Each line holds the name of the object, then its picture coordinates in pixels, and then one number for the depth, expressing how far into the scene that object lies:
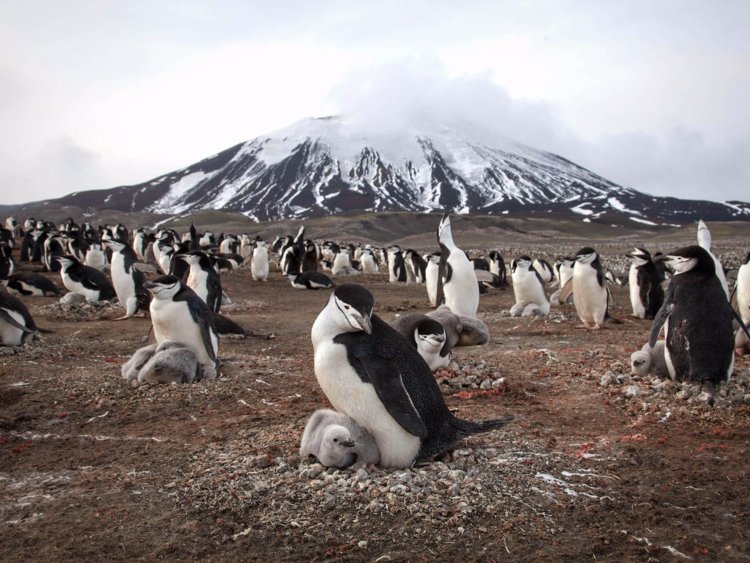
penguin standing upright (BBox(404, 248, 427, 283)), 21.22
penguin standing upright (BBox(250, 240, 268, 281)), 20.50
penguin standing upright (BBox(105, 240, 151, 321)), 12.19
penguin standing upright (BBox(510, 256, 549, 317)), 12.02
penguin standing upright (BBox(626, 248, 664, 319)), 11.51
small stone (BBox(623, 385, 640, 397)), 5.55
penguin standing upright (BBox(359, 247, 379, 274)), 26.89
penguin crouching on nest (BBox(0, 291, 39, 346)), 7.99
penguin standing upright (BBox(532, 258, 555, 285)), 20.73
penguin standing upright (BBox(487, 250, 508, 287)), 18.85
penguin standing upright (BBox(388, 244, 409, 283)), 22.12
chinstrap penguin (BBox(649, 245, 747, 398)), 5.46
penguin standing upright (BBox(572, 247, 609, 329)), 10.37
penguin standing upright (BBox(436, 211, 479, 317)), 10.18
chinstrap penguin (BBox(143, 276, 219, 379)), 6.78
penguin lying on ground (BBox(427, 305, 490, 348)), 8.59
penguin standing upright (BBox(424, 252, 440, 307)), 14.98
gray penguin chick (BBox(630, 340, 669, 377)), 6.09
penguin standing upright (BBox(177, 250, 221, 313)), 10.40
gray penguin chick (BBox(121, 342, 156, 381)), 6.43
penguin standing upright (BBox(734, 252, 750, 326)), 7.98
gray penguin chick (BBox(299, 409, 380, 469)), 3.81
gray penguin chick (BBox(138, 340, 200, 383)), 6.27
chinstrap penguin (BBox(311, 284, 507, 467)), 3.85
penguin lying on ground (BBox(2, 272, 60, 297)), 14.70
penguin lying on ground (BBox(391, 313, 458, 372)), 6.08
